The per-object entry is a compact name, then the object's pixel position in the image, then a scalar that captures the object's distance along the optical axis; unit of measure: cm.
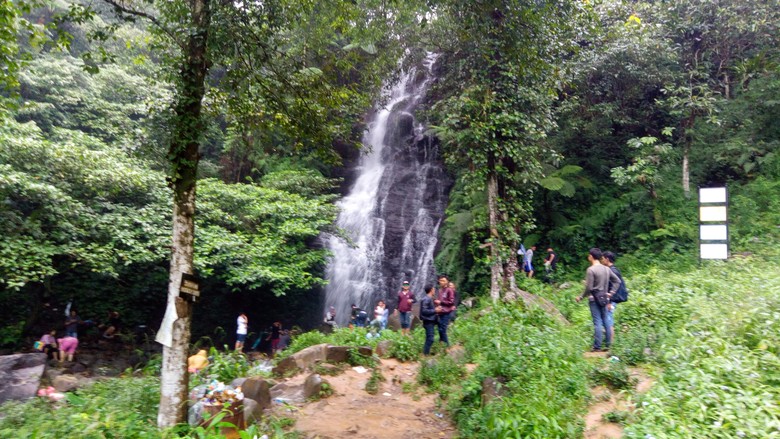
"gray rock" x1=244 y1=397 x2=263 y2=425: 618
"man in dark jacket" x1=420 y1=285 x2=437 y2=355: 889
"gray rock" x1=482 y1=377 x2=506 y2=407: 620
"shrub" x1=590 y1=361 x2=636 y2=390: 595
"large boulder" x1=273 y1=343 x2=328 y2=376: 884
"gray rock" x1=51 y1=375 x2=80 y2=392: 930
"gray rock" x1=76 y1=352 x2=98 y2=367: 1298
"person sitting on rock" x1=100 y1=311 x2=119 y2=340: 1462
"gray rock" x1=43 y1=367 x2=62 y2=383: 981
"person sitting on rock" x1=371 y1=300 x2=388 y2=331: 1299
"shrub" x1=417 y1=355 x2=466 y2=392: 791
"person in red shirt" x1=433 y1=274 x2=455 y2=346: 886
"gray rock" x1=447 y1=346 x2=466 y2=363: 854
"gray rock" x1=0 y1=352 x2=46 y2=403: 810
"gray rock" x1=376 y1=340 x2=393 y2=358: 982
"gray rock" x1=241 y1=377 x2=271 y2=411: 690
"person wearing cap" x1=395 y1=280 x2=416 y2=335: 1164
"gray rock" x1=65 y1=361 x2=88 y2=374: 1225
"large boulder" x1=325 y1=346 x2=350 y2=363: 926
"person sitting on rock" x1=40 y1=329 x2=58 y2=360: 1232
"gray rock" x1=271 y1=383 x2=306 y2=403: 760
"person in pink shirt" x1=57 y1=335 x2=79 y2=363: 1248
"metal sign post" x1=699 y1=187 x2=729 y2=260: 898
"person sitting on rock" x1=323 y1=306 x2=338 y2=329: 1515
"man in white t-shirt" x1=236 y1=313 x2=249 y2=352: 1309
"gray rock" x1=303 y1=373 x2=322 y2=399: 772
